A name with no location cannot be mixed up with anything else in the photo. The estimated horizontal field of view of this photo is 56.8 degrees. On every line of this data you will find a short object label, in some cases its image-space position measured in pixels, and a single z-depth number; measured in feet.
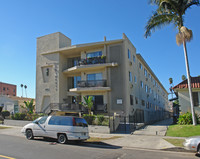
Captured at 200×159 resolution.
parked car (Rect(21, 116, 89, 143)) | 36.58
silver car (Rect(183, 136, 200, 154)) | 27.20
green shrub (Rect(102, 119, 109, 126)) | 56.85
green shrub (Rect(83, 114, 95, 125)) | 59.70
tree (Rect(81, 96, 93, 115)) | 70.08
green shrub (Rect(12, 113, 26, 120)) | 75.31
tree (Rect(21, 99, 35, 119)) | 81.35
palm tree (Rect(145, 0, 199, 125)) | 50.62
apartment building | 74.95
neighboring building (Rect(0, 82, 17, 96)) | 208.32
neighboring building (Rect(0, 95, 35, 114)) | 112.68
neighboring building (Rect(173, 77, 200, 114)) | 61.26
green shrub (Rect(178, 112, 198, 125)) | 53.23
